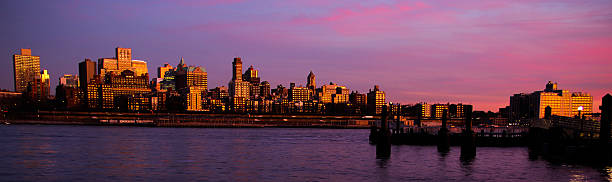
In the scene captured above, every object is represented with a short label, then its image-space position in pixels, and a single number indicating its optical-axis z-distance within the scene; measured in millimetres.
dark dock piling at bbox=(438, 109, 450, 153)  76962
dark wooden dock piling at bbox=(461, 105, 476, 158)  61128
